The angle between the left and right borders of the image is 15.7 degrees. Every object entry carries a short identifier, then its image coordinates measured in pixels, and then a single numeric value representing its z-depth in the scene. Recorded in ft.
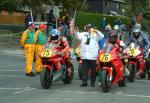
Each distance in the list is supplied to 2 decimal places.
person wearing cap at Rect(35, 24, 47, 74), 61.72
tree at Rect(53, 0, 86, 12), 131.31
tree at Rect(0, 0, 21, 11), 121.62
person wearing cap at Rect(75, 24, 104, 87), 50.67
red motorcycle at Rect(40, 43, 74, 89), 48.56
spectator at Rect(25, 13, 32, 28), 114.92
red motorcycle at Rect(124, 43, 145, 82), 55.93
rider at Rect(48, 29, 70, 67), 51.81
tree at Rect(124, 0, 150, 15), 179.11
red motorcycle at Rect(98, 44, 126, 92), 46.70
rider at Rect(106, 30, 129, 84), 48.75
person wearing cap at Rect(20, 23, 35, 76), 60.54
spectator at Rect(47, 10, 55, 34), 116.17
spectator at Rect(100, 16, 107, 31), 152.84
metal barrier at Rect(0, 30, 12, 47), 109.09
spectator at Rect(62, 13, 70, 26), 120.67
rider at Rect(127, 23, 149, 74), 58.59
